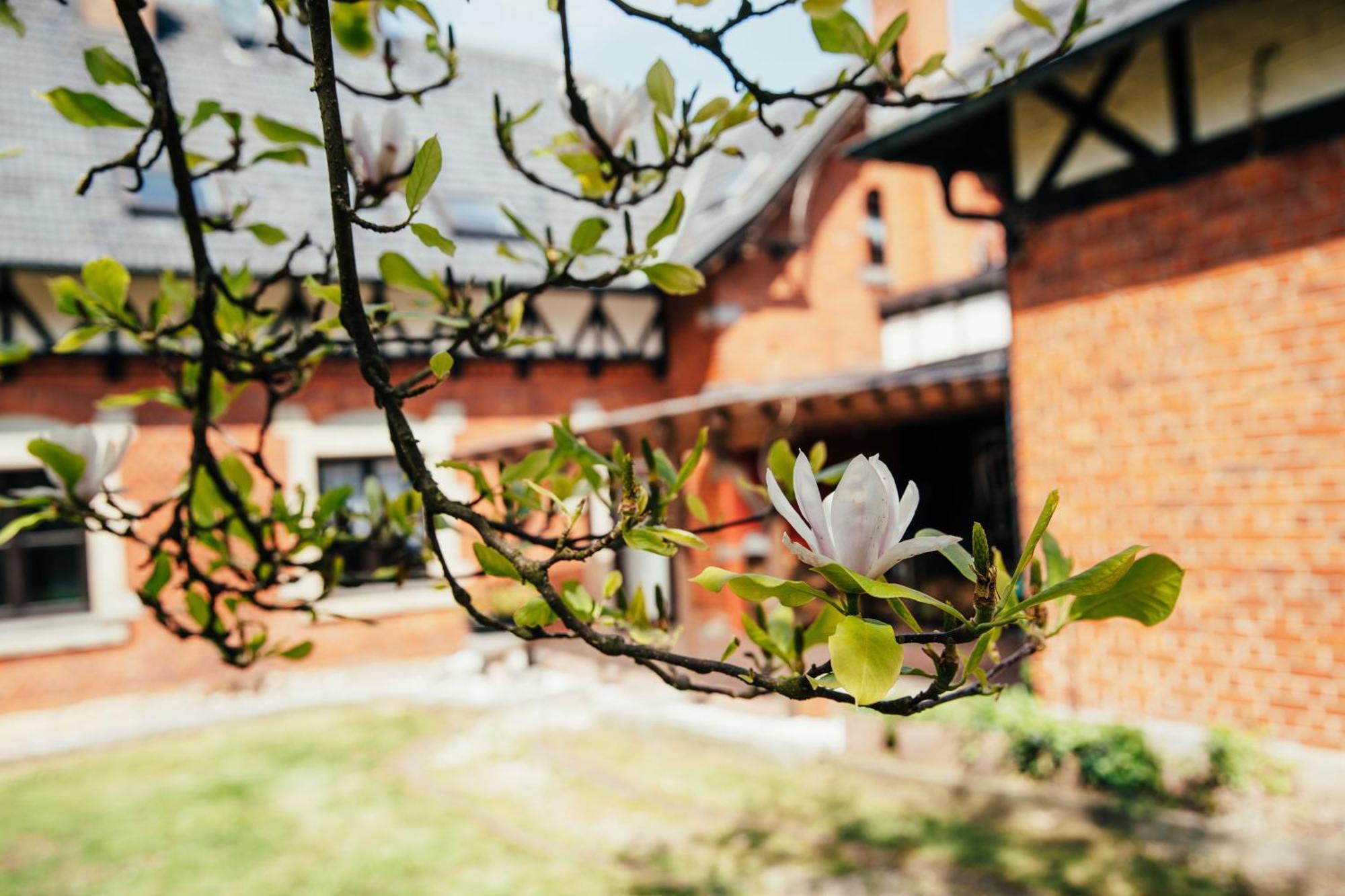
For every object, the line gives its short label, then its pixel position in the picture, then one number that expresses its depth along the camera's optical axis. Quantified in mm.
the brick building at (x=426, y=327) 8414
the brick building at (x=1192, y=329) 4484
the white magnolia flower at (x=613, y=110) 1452
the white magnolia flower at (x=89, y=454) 1508
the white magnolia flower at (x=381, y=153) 1482
